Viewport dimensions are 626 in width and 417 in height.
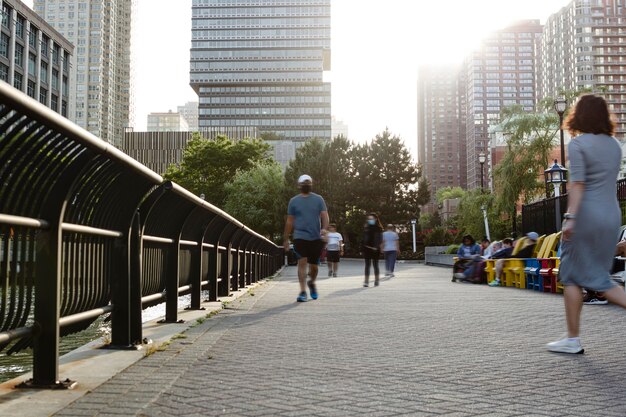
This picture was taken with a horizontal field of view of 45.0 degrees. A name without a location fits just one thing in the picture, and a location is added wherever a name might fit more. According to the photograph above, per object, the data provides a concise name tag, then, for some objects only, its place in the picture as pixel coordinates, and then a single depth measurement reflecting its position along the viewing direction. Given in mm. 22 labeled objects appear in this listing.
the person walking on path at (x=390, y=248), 24062
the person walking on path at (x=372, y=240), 18970
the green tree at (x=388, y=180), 67500
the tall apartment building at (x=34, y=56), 77375
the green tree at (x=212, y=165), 74188
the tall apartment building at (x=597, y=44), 173375
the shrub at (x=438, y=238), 59334
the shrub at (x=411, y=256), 55438
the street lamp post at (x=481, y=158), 44122
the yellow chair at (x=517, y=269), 17519
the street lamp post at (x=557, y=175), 25547
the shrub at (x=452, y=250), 41606
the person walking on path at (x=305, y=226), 11586
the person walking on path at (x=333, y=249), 25109
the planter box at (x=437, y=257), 39806
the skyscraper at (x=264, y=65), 174250
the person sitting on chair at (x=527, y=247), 18266
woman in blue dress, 5496
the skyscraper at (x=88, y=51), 192500
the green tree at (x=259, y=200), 68812
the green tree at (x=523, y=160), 42938
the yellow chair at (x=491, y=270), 19438
